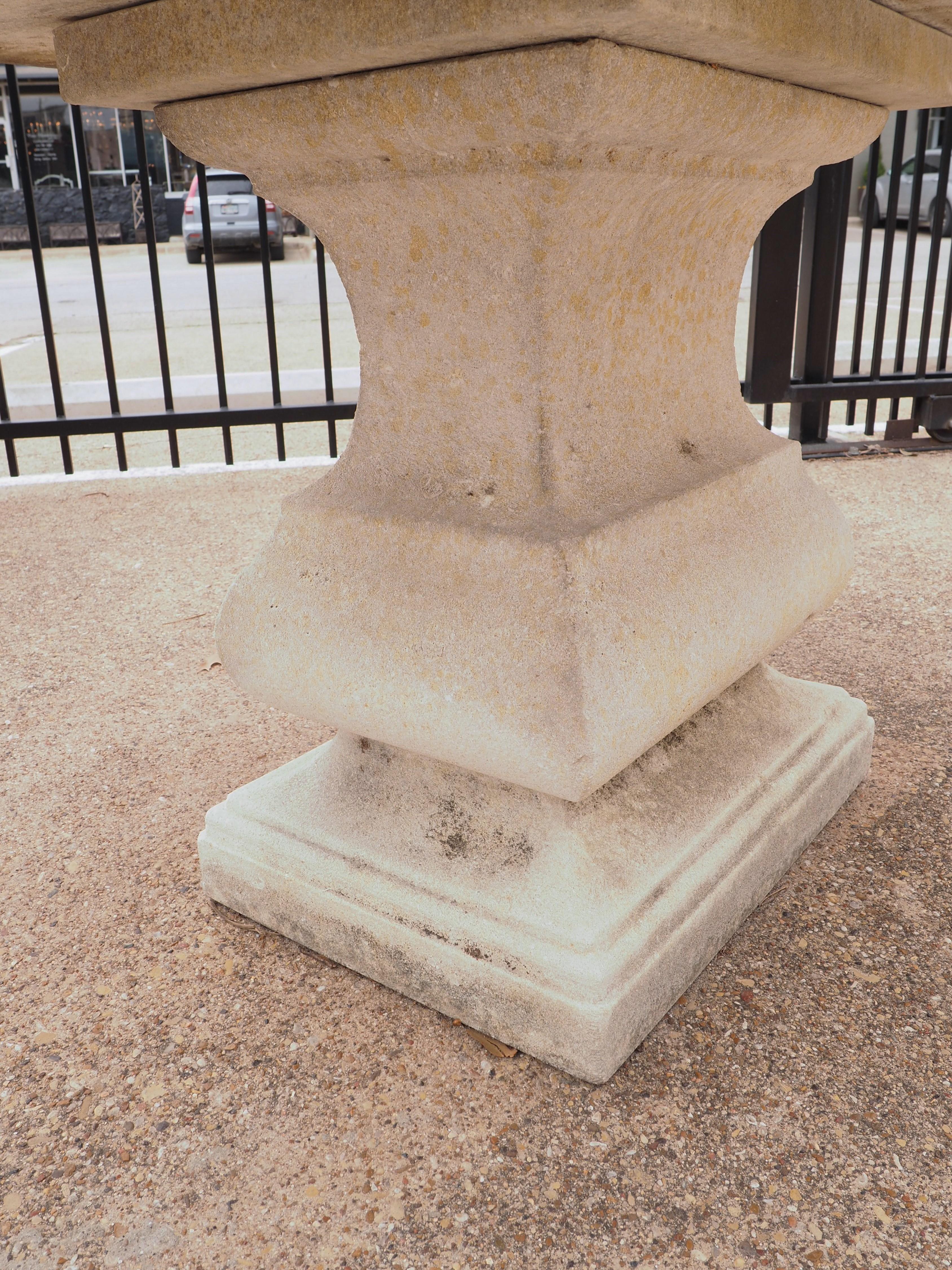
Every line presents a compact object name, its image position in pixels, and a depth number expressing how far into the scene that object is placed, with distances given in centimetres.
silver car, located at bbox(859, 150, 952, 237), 1609
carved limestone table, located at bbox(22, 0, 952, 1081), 111
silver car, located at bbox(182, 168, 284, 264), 1811
